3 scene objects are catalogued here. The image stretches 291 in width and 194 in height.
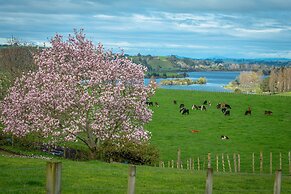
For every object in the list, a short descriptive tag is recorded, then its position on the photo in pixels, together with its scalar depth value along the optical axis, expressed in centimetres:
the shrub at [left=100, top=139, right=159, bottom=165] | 3984
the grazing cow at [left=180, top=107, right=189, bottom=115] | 10012
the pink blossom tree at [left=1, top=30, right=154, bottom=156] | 3909
